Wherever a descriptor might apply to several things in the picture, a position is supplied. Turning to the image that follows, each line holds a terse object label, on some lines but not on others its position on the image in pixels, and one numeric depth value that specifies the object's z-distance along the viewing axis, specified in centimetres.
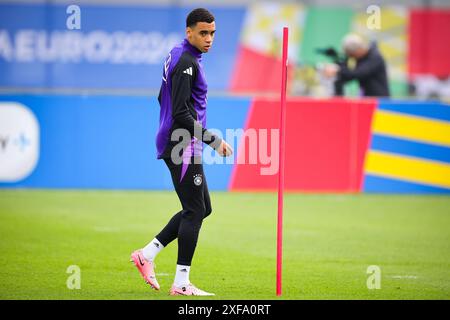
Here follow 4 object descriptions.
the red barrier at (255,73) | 2508
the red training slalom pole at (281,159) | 796
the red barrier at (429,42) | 2595
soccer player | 797
